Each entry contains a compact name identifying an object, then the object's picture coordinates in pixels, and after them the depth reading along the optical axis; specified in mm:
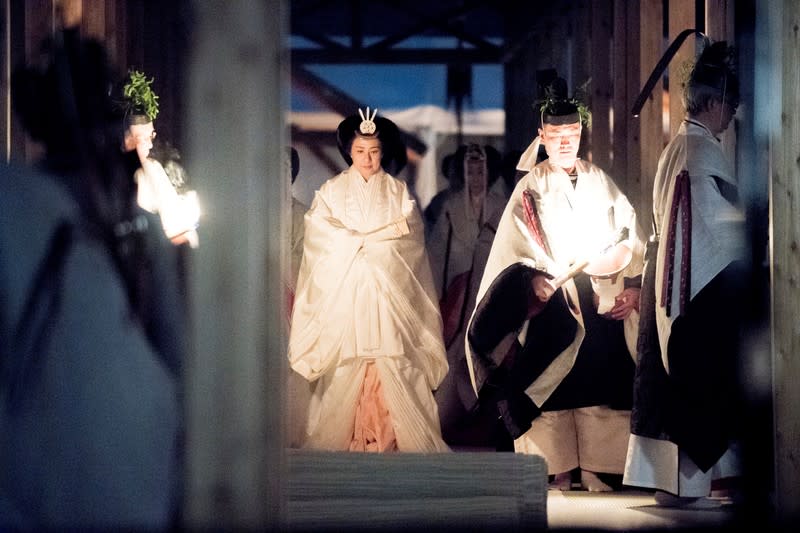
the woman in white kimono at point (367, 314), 13957
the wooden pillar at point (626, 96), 15749
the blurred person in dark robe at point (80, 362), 6306
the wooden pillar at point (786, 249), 9509
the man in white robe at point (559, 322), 13219
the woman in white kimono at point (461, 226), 16606
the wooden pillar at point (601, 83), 16922
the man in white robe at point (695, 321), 11650
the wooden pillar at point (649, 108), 15011
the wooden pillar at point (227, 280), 6501
